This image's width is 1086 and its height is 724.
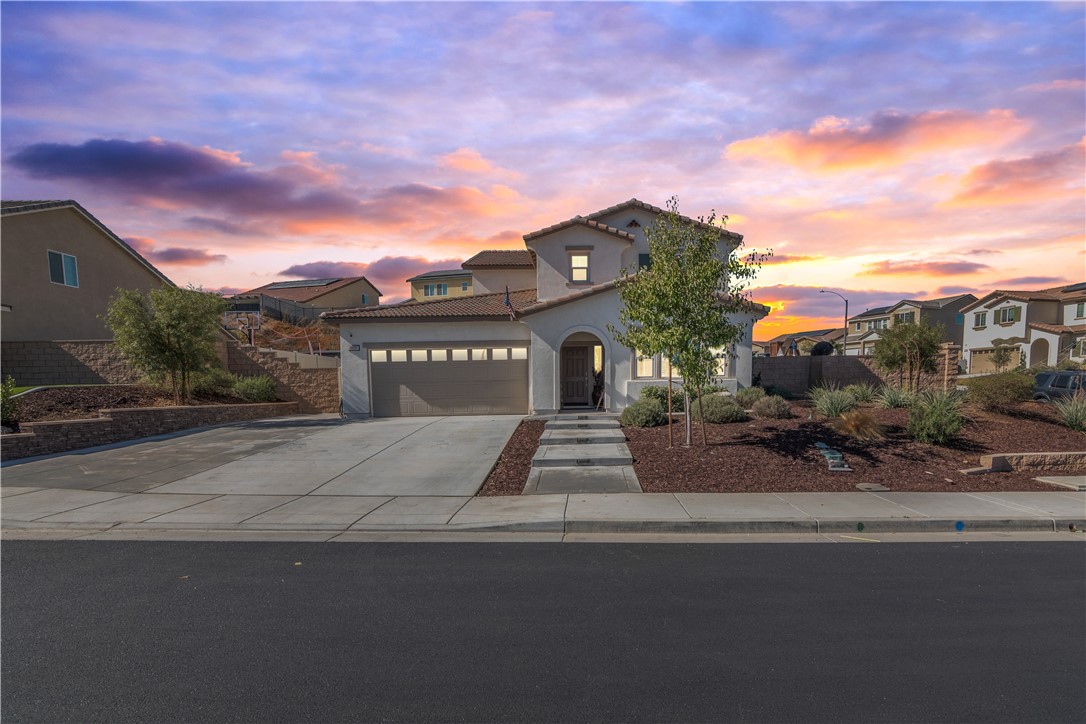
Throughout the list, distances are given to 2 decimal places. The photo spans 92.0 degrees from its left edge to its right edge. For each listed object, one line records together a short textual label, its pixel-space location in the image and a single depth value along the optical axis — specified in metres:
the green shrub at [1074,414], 11.95
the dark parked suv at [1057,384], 17.84
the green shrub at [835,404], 12.91
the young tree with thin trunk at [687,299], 10.51
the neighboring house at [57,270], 19.94
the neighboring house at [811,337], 61.60
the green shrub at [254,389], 19.95
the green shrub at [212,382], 18.47
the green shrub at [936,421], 10.89
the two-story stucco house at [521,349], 17.44
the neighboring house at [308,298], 48.06
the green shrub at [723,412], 13.36
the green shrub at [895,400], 13.82
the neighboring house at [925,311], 59.34
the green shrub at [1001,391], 13.16
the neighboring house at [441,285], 55.72
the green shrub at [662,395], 14.57
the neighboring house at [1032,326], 42.94
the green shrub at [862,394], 15.31
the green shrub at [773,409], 13.78
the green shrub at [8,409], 12.29
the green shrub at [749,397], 15.73
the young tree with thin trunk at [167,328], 15.88
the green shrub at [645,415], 13.76
